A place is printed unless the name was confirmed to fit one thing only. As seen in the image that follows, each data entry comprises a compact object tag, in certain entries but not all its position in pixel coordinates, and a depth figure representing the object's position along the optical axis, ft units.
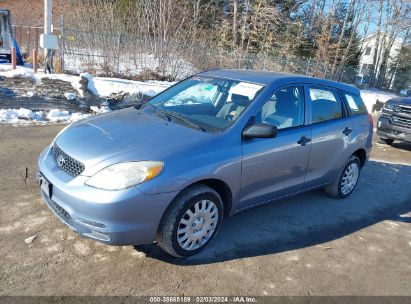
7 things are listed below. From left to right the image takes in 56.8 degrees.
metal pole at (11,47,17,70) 44.27
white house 101.19
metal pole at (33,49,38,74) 41.78
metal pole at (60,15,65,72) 45.86
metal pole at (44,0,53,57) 39.53
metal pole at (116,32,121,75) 49.62
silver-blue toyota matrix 10.04
